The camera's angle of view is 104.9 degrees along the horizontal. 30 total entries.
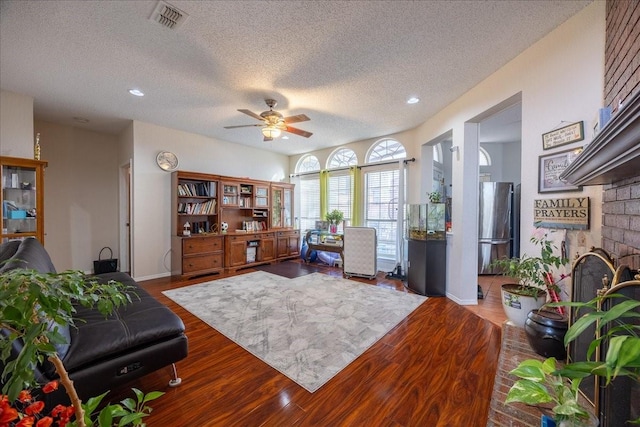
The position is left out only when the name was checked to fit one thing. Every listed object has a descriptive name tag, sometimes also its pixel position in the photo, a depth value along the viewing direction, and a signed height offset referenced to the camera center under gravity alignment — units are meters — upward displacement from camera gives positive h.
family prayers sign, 1.82 -0.02
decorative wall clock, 4.49 +0.91
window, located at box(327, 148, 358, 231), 5.70 +0.65
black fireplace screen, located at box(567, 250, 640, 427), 1.02 -0.70
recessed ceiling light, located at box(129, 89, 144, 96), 3.12 +1.51
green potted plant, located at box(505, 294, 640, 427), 0.52 -0.52
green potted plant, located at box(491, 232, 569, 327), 2.02 -0.61
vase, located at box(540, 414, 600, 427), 0.82 -0.72
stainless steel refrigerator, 4.85 -0.21
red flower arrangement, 0.52 -0.49
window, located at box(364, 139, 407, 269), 4.97 +0.28
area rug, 2.05 -1.23
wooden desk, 5.08 -0.77
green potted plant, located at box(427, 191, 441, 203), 3.84 +0.21
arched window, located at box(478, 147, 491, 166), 5.62 +1.20
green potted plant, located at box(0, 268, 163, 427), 0.52 -0.27
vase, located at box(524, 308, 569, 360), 1.71 -0.88
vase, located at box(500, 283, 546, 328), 2.14 -0.83
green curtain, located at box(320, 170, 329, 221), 5.98 +0.44
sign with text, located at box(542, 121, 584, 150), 1.87 +0.61
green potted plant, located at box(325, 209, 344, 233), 5.54 -0.18
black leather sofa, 1.33 -0.83
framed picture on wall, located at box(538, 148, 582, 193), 1.95 +0.34
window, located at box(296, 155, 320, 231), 6.39 +0.49
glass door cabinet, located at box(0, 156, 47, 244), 3.10 +0.14
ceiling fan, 3.19 +1.18
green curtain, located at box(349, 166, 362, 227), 5.38 +0.26
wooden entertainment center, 4.54 -0.31
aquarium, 3.68 -0.18
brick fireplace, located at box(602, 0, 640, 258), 1.26 +0.71
